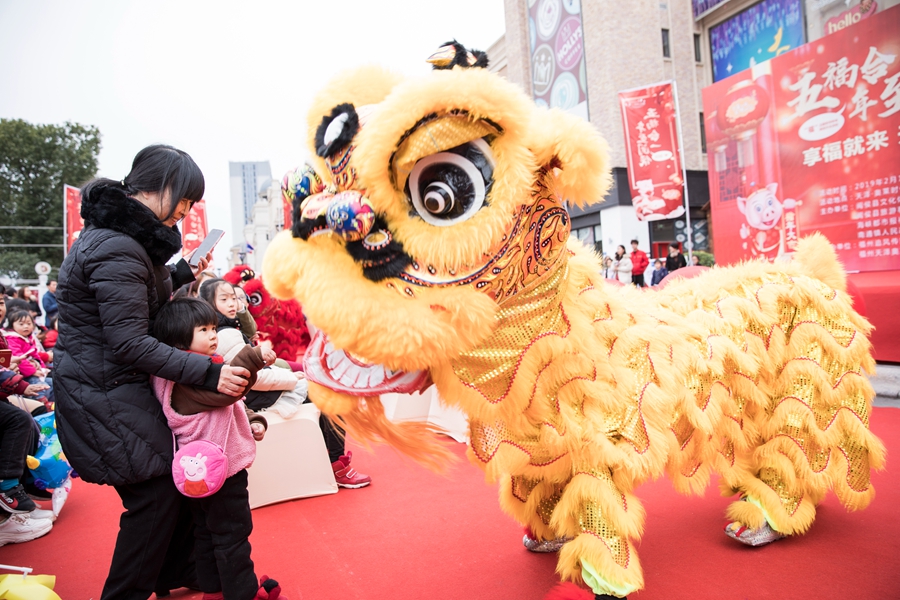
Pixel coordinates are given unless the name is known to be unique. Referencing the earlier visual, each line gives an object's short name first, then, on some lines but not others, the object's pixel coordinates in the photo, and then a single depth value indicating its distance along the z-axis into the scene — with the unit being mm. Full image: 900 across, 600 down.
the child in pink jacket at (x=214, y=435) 1507
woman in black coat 1383
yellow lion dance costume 1107
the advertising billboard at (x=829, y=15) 9703
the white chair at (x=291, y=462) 2789
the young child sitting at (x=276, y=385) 2544
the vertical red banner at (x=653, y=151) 8227
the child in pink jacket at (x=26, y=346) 3791
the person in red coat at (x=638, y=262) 9602
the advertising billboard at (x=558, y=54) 14914
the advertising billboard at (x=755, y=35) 11773
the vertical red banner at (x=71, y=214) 8180
